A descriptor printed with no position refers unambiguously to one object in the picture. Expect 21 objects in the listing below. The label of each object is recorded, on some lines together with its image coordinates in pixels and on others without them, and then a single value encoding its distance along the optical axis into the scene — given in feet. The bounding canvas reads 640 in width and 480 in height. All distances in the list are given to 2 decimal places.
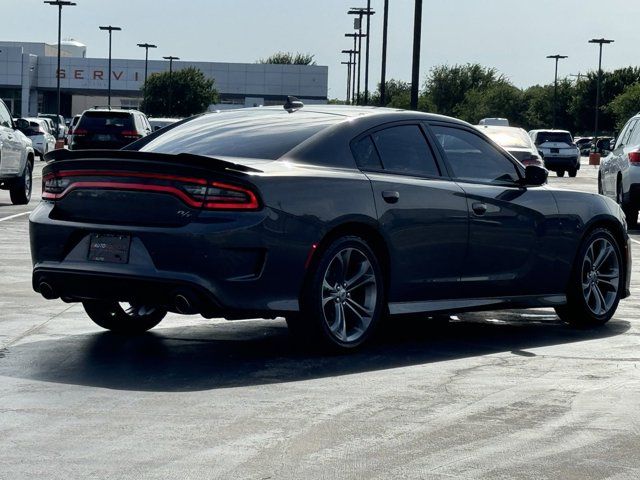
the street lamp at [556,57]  376.07
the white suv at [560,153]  175.94
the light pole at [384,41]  171.37
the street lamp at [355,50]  295.79
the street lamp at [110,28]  333.01
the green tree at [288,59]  632.38
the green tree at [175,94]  380.37
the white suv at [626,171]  77.51
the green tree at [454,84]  469.16
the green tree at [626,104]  347.77
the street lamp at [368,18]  252.81
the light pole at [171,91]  377.50
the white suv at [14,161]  79.71
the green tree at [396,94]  405.59
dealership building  389.19
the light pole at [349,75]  383.71
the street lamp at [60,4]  283.38
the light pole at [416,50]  120.06
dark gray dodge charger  26.94
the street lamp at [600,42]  317.87
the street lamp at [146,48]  368.07
